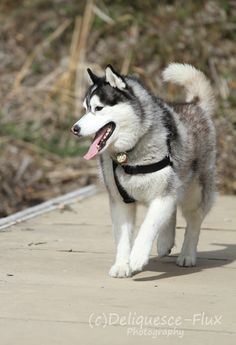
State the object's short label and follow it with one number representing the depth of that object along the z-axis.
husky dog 12.33
